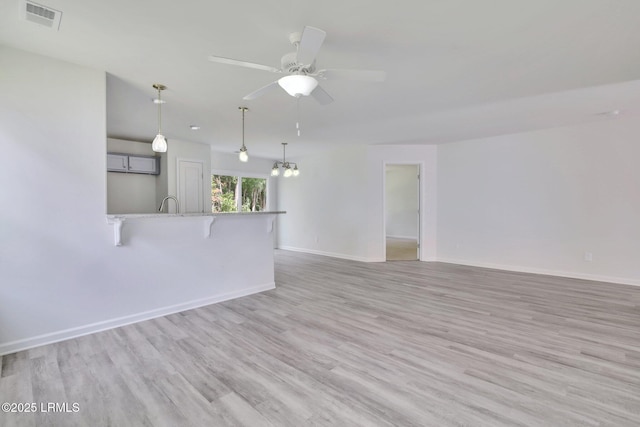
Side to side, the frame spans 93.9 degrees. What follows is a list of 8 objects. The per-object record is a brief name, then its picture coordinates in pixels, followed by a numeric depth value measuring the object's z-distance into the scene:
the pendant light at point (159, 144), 2.94
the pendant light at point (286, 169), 6.09
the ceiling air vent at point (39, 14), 2.00
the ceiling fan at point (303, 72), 2.08
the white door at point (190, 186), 6.23
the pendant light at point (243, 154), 3.89
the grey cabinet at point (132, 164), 5.55
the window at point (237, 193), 7.59
